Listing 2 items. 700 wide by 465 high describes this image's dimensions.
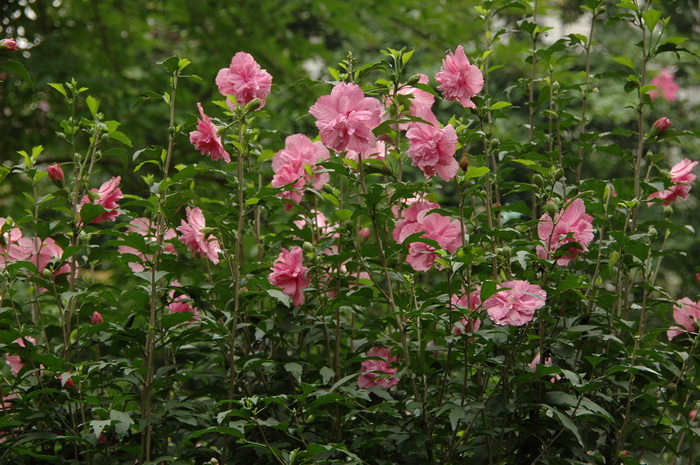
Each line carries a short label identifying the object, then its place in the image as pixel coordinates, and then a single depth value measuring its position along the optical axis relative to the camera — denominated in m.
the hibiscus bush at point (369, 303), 4.20
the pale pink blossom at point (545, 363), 4.28
